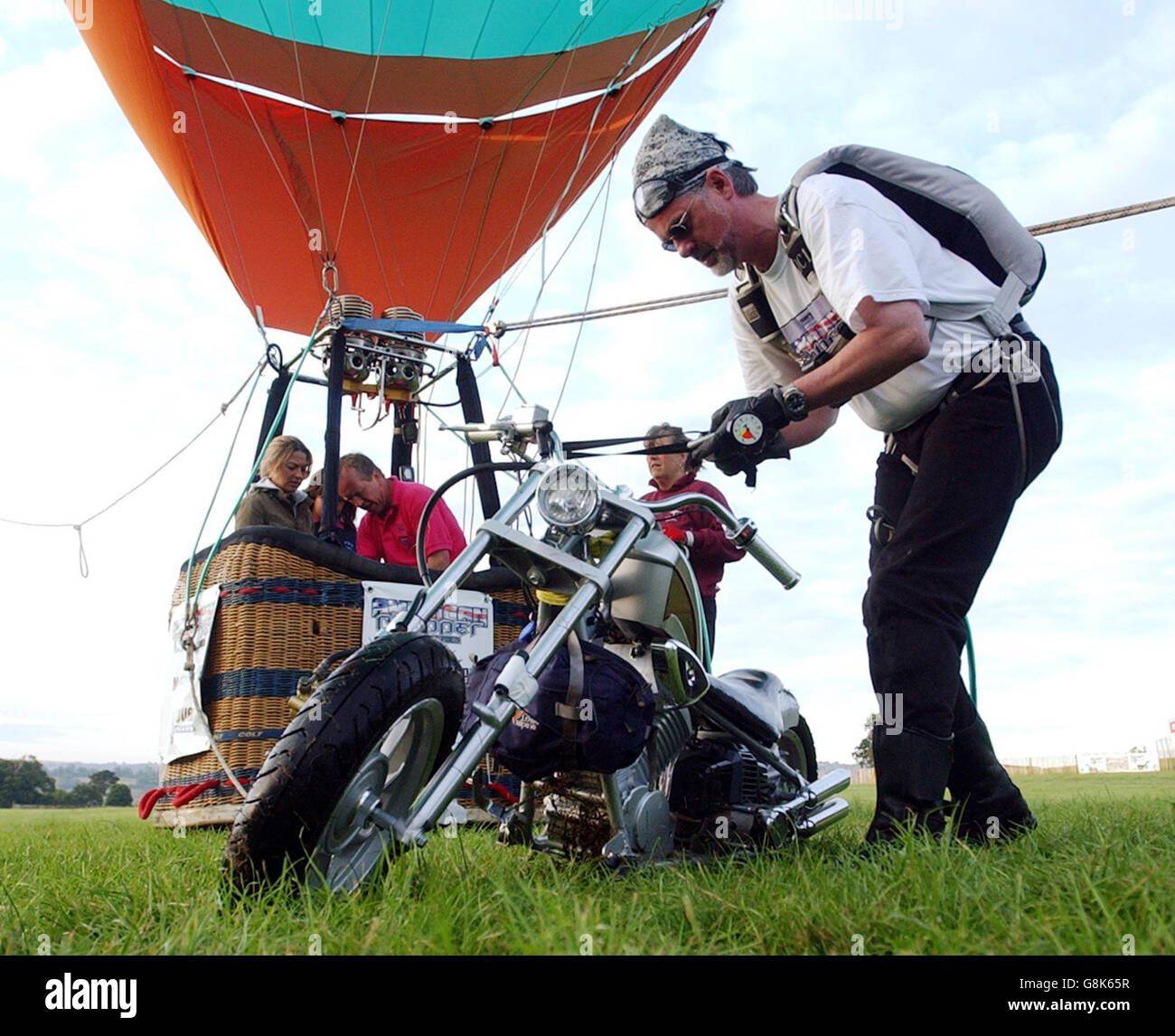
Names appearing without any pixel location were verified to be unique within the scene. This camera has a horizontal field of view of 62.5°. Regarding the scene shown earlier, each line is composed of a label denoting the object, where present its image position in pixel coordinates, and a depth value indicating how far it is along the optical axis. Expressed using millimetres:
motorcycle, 1435
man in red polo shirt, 4180
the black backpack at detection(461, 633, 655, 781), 1690
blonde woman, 4168
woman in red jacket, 3279
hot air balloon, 6125
